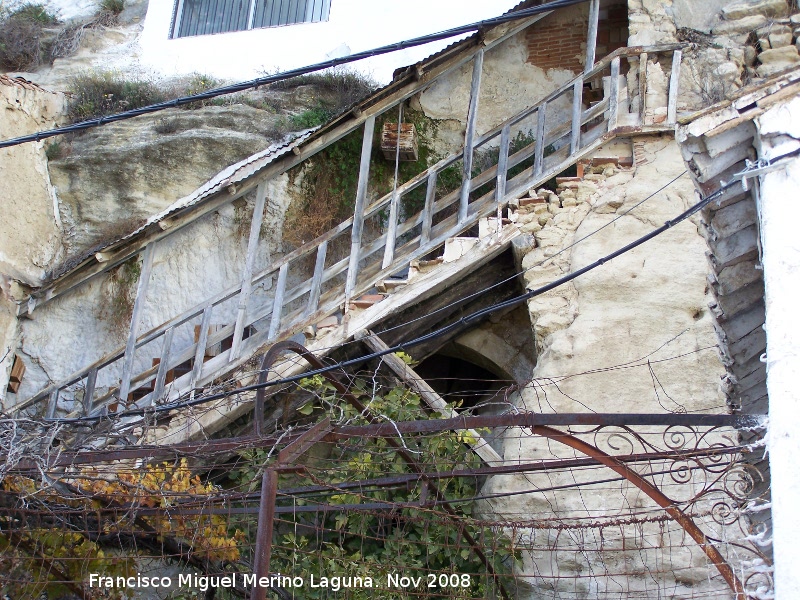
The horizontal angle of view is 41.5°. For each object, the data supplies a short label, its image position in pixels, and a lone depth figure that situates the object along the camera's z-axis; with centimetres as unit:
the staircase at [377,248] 1057
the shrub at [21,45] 1532
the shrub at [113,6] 1625
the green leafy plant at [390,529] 889
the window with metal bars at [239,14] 1480
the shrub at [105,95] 1370
